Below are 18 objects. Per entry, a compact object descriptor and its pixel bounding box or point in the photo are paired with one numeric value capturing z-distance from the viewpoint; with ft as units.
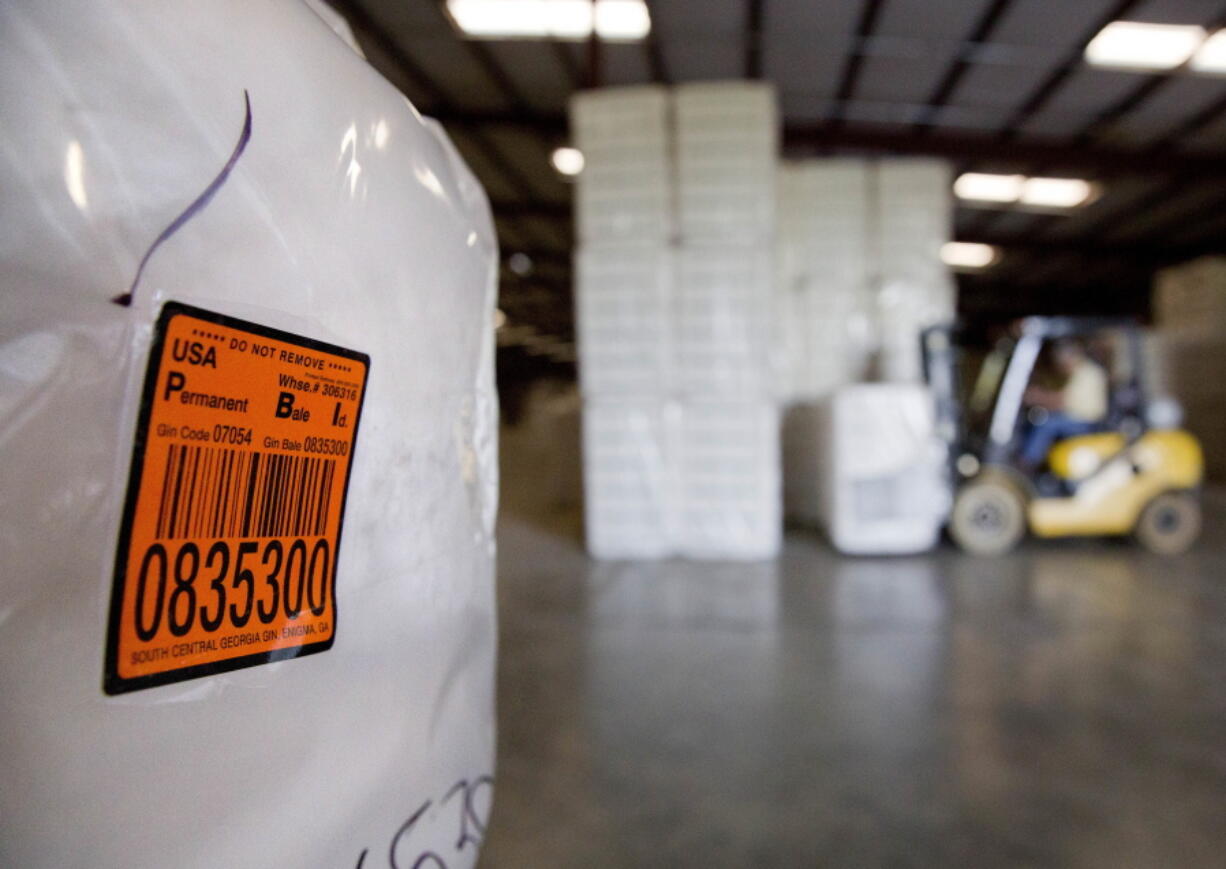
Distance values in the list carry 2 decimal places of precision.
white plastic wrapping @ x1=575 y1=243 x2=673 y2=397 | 16.29
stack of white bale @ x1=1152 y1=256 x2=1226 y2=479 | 31.71
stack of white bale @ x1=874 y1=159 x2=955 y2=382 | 20.27
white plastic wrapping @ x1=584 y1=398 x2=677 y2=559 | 16.56
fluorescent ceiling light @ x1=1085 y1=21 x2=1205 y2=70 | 21.11
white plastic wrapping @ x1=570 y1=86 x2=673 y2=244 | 16.20
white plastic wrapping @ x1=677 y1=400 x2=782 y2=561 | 16.33
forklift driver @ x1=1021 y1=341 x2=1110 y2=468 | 17.43
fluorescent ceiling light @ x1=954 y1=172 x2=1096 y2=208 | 34.91
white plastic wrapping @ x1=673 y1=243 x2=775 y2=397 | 16.14
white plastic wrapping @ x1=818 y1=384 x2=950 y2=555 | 16.84
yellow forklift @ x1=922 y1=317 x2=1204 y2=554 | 17.34
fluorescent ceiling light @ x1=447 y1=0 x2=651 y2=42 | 21.06
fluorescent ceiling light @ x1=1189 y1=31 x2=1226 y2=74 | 21.63
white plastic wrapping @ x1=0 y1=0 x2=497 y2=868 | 1.58
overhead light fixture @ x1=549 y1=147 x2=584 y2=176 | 33.14
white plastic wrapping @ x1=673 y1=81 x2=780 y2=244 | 15.90
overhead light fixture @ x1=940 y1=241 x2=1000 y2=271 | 47.93
